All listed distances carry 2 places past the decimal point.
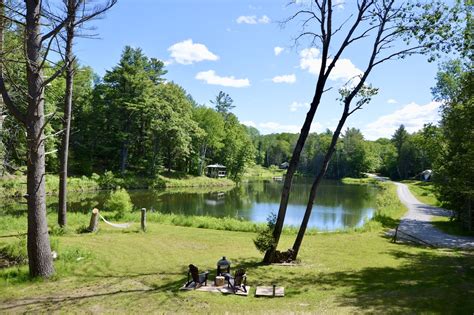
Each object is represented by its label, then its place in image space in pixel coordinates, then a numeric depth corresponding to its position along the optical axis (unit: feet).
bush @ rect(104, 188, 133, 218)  63.52
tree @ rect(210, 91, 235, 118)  254.47
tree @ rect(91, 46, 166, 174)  148.66
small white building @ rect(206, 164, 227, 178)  207.78
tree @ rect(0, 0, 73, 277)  26.55
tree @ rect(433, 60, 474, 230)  41.75
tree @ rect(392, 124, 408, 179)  273.95
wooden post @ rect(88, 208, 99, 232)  46.60
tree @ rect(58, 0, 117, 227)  42.24
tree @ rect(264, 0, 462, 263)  36.37
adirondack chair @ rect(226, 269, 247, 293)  26.58
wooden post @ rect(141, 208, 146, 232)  49.87
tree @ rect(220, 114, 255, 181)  221.87
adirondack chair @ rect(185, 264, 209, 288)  26.86
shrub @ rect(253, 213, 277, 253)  35.42
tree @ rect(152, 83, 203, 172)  150.82
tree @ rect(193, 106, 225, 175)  194.18
